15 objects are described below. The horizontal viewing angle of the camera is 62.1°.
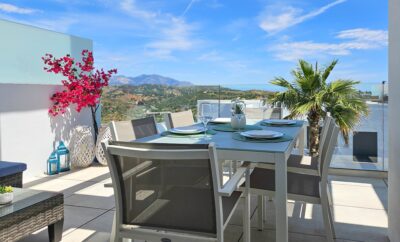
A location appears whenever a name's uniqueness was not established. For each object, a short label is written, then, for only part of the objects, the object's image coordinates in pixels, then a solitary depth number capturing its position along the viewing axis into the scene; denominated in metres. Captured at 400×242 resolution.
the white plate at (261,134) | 2.16
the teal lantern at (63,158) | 4.41
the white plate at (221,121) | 3.23
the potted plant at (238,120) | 2.69
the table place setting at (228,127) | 2.69
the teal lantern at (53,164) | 4.27
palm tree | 3.88
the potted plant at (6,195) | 2.07
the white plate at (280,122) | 3.04
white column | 2.12
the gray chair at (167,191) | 1.35
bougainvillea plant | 4.38
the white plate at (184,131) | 2.45
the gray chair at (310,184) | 2.02
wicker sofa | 2.56
